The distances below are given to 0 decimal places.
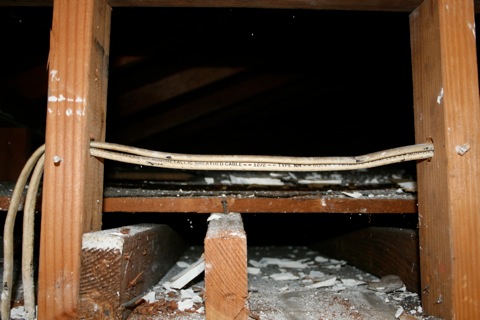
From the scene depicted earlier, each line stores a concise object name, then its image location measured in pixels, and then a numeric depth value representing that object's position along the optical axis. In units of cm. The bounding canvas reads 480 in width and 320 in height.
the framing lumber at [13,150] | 158
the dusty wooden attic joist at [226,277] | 59
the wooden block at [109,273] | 63
